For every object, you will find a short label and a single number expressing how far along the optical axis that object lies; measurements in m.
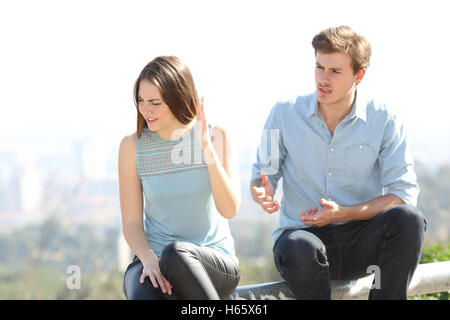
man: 5.58
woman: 5.22
